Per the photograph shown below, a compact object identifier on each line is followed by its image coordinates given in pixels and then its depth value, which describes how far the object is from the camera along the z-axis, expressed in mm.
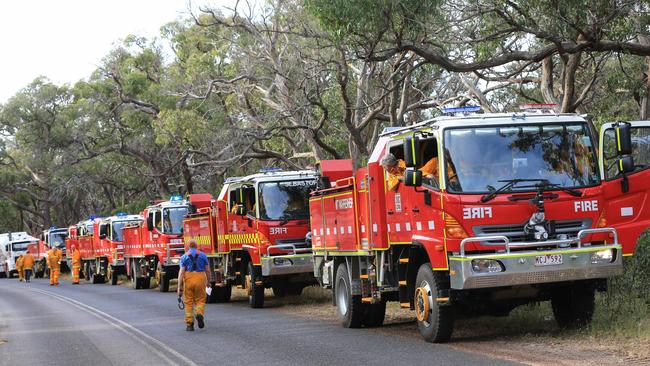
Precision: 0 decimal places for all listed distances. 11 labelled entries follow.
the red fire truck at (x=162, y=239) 29953
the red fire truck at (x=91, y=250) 41781
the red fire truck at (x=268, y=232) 19969
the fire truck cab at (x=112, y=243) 37875
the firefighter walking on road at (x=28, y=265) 49031
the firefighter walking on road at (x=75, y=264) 43875
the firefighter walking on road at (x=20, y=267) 50275
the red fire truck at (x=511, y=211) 11414
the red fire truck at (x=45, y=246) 52938
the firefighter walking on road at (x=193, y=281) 16250
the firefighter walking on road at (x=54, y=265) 42312
